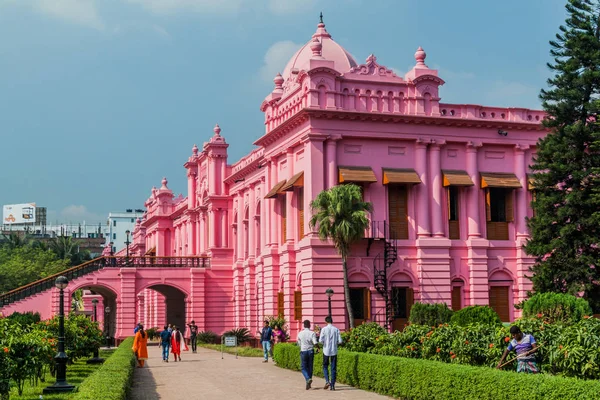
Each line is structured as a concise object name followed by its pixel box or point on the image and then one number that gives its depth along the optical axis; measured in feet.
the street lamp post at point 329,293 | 96.57
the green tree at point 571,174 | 109.19
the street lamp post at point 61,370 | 61.87
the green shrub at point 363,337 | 77.71
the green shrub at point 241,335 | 139.87
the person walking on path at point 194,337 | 133.59
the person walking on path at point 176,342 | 109.29
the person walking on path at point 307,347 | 66.28
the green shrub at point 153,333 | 194.12
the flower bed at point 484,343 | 47.36
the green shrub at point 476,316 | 97.08
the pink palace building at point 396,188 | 114.32
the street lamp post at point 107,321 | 153.58
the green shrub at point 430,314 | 105.60
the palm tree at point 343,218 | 105.70
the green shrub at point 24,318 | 118.31
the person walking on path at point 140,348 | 97.43
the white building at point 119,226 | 501.15
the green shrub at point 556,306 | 88.84
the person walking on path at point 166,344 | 108.99
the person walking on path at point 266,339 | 101.55
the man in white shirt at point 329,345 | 64.23
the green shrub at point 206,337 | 159.43
